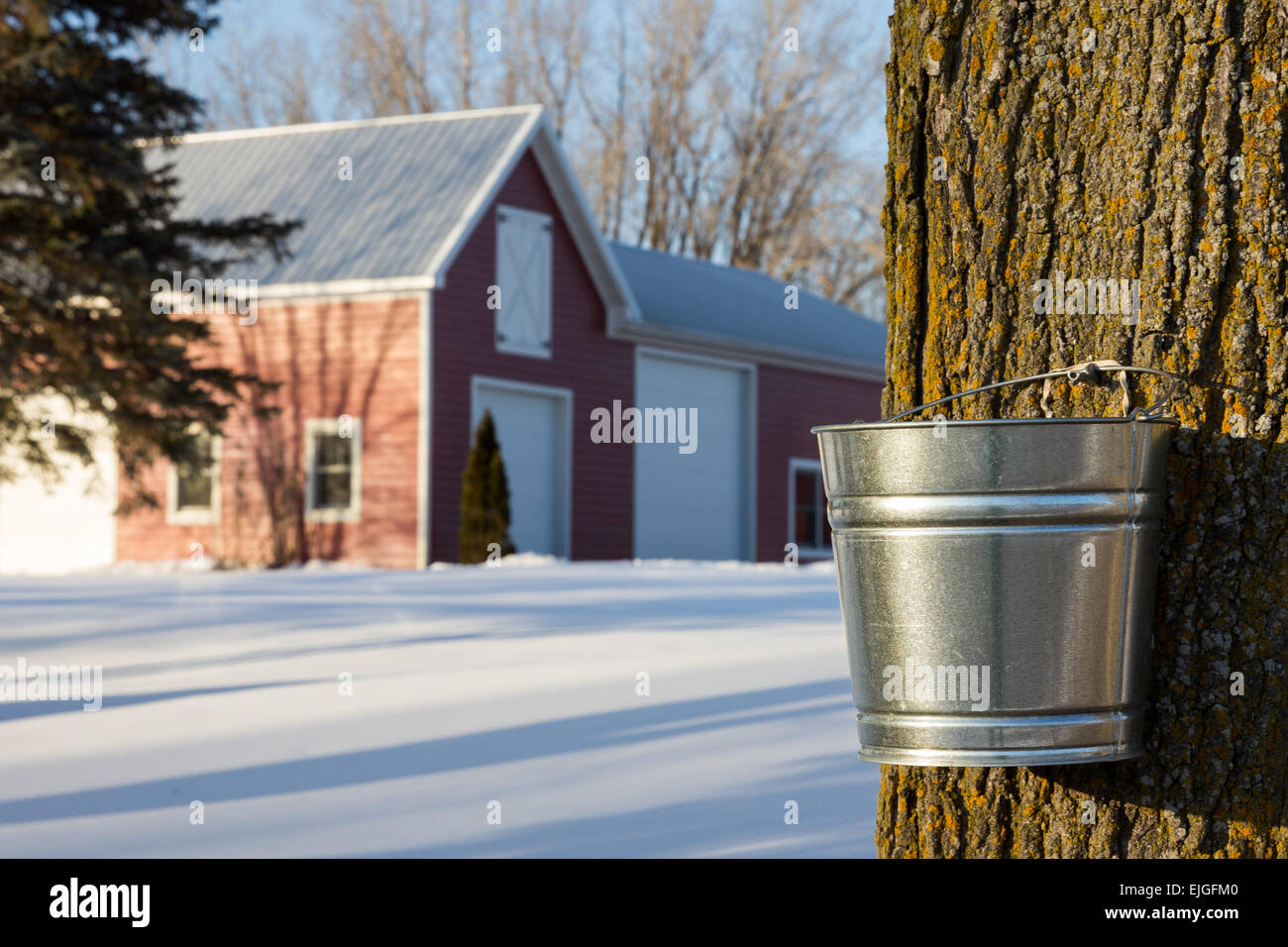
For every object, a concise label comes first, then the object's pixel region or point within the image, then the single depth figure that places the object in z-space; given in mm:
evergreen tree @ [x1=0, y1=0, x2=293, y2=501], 14328
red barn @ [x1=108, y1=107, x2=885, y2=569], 18656
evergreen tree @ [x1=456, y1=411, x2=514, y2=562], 17906
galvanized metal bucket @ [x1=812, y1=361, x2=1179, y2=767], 2484
